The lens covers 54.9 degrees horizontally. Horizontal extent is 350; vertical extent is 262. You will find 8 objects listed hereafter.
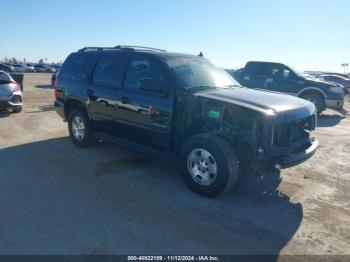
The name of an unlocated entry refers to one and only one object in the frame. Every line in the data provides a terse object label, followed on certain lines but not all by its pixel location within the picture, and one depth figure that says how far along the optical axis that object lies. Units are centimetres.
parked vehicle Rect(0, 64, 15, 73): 3480
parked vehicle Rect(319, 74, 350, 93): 2622
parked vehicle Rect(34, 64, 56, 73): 5584
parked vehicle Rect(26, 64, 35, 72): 5328
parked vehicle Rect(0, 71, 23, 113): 1009
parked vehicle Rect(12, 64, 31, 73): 5066
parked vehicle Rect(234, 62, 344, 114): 1252
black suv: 438
